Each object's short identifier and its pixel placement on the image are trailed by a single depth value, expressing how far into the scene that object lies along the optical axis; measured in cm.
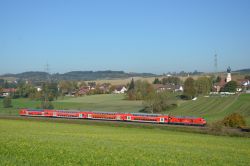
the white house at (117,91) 19206
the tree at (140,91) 13162
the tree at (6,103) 11569
